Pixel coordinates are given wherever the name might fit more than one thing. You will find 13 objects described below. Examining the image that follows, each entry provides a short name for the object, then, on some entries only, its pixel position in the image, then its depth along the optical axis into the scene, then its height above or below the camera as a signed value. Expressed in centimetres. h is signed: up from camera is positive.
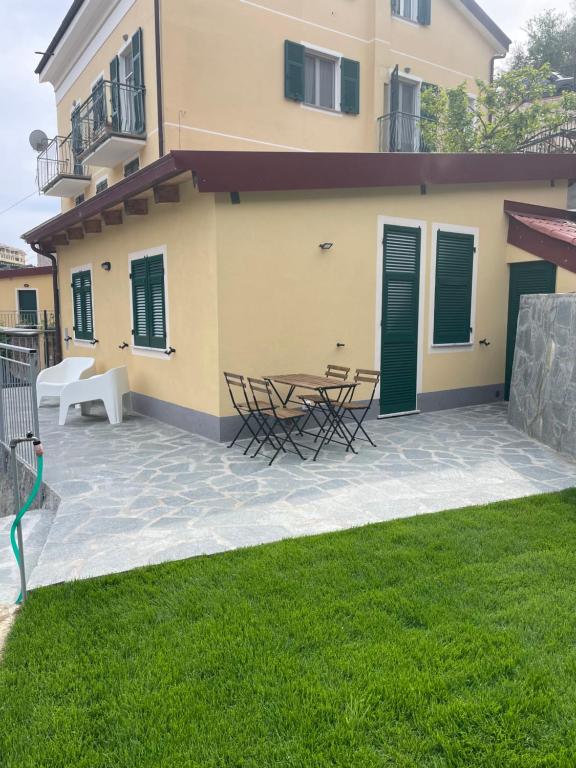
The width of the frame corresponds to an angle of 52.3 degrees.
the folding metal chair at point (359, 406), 687 -122
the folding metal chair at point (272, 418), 654 -138
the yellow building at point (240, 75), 1216 +532
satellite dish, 1758 +477
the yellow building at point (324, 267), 719 +47
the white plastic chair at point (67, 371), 1048 -128
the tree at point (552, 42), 2728 +1209
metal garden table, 652 -120
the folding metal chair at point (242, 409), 688 -129
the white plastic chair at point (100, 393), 852 -136
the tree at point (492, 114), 1677 +558
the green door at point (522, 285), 902 +26
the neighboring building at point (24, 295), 2366 +21
